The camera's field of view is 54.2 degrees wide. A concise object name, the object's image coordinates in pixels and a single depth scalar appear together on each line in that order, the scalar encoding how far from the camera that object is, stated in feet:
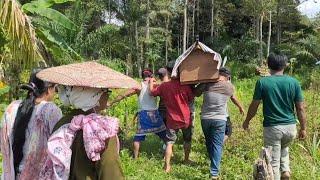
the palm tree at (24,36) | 12.34
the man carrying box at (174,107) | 13.92
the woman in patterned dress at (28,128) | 6.79
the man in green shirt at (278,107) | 10.73
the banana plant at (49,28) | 17.19
